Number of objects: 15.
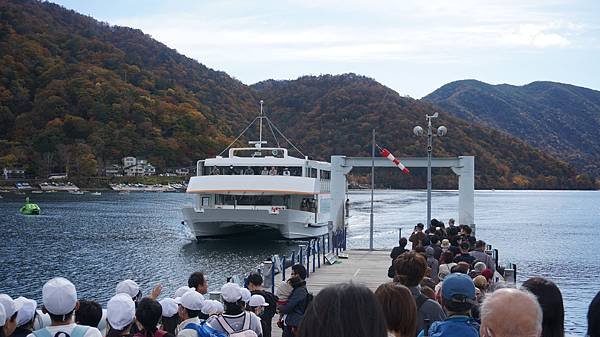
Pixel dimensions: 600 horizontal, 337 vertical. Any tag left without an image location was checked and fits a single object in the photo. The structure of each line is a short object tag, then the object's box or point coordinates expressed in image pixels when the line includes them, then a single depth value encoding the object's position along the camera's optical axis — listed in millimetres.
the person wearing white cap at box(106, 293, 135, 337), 5176
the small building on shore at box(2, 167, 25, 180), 134875
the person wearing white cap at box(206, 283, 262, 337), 6355
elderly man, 3203
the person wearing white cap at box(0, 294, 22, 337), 5453
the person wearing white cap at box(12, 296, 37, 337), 5625
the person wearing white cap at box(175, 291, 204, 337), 6098
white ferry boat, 37375
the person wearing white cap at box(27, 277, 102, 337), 4891
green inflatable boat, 67812
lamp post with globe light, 23141
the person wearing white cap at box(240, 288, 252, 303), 7311
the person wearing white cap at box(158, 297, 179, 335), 6387
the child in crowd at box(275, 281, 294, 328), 8492
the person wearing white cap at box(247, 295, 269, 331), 7895
